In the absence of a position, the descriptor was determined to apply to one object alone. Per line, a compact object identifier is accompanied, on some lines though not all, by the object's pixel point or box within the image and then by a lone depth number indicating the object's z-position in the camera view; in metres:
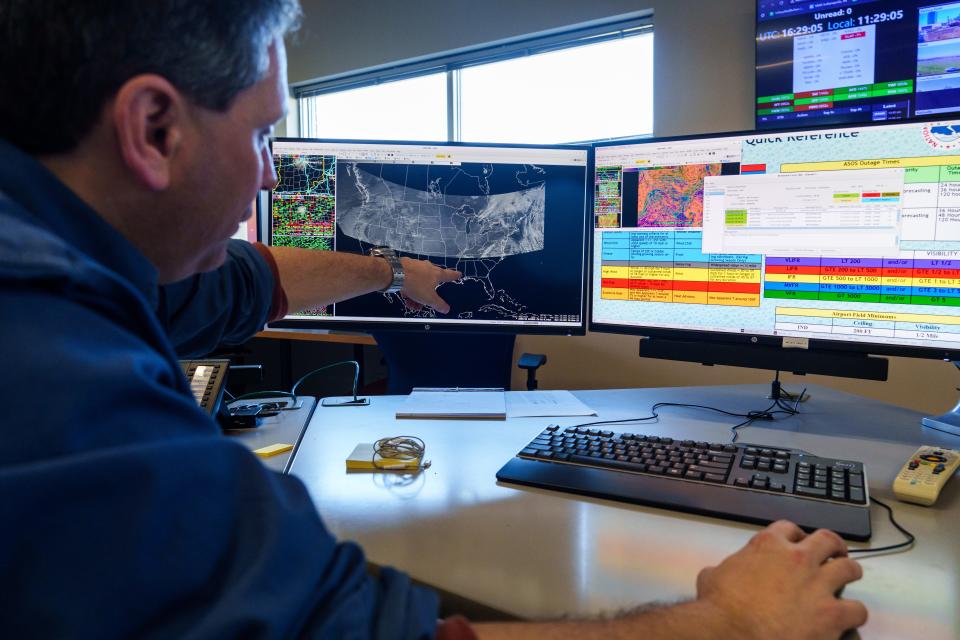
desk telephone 1.16
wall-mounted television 2.06
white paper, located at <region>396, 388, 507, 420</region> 1.25
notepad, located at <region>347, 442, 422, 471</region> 0.95
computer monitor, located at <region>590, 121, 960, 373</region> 1.03
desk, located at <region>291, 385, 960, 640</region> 0.60
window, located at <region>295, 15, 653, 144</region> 2.82
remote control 0.81
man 0.35
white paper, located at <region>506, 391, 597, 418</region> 1.28
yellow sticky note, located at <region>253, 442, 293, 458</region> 1.04
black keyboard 0.75
